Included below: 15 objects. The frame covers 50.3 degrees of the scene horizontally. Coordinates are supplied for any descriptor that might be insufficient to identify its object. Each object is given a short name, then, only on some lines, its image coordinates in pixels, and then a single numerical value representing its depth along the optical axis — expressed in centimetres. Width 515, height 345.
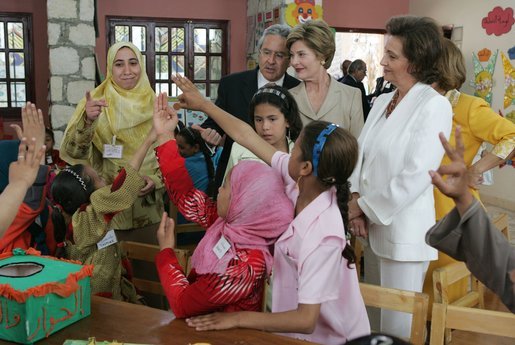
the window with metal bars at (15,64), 742
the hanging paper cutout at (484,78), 714
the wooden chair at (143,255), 227
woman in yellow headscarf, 283
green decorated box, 142
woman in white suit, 212
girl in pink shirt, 153
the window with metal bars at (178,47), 781
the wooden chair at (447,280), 185
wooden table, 144
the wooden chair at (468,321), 157
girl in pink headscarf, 156
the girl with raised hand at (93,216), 218
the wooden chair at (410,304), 167
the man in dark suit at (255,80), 286
